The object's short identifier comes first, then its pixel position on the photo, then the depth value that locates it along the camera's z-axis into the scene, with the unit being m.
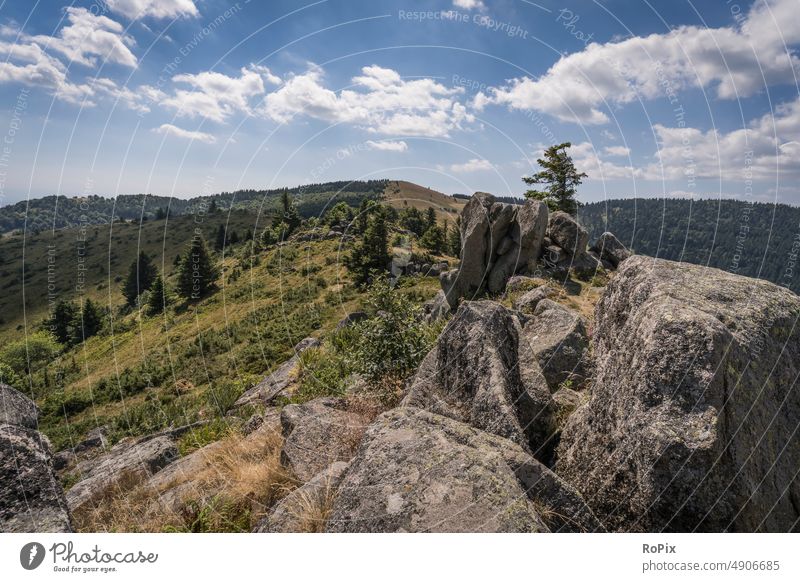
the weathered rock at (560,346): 8.65
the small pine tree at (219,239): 138.18
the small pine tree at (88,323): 82.25
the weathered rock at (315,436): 6.32
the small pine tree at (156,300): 80.31
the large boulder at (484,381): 5.79
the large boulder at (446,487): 3.76
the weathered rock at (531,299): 20.36
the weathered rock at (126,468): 7.72
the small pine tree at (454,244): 91.62
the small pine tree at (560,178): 55.34
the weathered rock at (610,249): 37.72
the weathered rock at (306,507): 4.69
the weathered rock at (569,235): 33.81
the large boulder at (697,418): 4.33
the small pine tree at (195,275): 75.62
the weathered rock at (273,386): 17.81
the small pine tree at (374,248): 64.62
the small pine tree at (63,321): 84.12
